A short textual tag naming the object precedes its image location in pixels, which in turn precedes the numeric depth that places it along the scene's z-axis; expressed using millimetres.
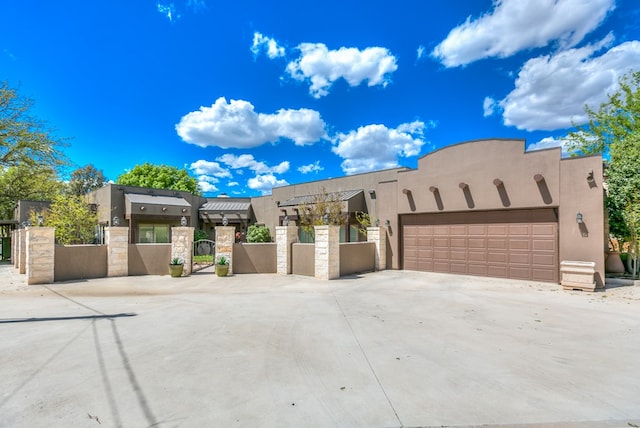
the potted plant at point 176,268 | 12328
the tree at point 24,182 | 22172
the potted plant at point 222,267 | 12453
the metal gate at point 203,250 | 20266
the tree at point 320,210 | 17641
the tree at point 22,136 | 19141
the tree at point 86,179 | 44000
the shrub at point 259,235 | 21016
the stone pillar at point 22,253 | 13531
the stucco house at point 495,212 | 10445
